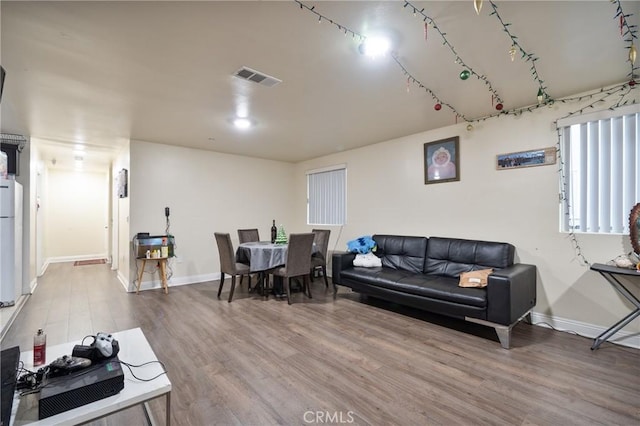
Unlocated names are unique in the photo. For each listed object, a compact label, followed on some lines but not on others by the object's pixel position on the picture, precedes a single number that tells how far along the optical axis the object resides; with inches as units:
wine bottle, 195.5
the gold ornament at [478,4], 51.5
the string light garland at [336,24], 67.8
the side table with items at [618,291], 95.2
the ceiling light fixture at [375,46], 79.3
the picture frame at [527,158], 122.6
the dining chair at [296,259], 153.4
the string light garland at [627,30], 69.5
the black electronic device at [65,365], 52.0
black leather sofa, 104.1
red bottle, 59.5
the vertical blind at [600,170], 106.1
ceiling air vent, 96.4
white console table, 43.9
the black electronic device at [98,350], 56.5
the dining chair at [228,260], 156.7
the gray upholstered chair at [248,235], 211.5
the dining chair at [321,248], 186.6
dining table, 158.9
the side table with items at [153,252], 176.7
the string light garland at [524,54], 70.2
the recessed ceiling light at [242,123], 145.5
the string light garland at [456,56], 69.0
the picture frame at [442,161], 152.9
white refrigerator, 132.4
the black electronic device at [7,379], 40.9
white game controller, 56.7
